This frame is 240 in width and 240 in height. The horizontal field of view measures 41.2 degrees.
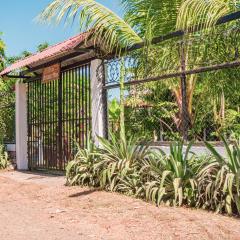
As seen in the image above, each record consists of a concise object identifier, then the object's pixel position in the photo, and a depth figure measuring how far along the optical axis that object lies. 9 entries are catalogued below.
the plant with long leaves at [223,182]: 4.41
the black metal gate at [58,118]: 8.03
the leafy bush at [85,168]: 6.31
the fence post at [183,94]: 5.91
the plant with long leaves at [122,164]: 5.61
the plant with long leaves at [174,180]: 4.83
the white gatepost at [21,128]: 10.13
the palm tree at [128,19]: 6.13
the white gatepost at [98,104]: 7.40
